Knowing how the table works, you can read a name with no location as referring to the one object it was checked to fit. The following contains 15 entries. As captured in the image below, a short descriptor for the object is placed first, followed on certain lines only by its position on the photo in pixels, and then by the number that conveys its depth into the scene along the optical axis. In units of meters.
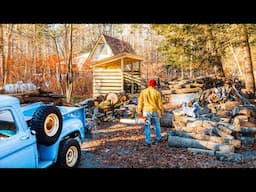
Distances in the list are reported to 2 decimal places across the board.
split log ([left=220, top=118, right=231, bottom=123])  6.53
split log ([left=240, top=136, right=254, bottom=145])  5.64
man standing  5.77
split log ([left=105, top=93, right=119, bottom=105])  9.97
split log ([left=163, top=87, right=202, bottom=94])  10.84
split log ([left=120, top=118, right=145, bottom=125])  8.03
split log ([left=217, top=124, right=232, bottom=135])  5.59
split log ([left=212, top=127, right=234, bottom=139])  5.41
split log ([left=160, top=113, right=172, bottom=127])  7.32
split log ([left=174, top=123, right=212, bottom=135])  5.60
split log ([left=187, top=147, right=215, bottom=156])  4.94
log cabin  14.30
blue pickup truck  3.05
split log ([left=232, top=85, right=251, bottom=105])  8.25
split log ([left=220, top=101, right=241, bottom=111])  7.93
